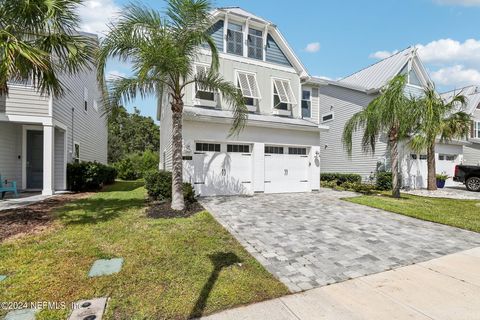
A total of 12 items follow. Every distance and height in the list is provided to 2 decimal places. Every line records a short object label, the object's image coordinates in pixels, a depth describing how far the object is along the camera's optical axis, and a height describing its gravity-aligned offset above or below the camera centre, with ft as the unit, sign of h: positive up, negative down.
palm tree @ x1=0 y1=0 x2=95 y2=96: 17.61 +9.94
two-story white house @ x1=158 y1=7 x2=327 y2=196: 36.14 +6.00
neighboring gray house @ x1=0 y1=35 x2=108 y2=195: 34.50 +4.66
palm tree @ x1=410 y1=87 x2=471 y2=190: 36.81 +6.30
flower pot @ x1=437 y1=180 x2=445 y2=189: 59.62 -4.88
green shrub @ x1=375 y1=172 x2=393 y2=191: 52.70 -3.79
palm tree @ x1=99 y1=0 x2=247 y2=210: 22.41 +10.08
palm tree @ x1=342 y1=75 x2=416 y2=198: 36.91 +6.38
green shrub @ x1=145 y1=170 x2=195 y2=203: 29.94 -2.69
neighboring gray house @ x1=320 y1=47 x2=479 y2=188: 57.36 +9.26
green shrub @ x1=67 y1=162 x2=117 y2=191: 40.29 -1.93
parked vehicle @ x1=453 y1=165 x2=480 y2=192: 53.36 -2.90
